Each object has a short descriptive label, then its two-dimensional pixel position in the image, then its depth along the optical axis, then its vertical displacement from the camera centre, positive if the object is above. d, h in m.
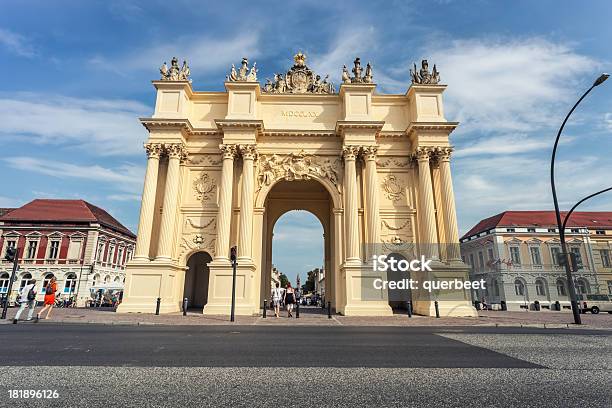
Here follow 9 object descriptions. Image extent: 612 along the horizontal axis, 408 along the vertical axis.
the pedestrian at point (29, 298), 13.09 -0.03
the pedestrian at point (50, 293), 13.74 +0.16
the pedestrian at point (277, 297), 17.76 +0.00
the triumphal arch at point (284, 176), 20.42 +7.78
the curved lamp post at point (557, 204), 14.81 +4.35
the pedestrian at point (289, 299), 17.53 -0.10
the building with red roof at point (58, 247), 40.53 +5.81
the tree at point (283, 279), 129.75 +6.64
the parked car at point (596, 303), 32.78 -0.63
